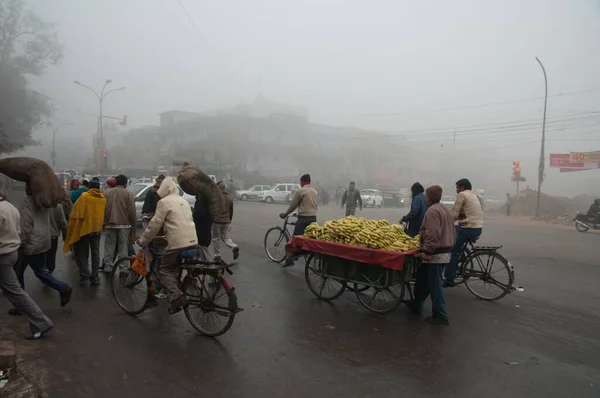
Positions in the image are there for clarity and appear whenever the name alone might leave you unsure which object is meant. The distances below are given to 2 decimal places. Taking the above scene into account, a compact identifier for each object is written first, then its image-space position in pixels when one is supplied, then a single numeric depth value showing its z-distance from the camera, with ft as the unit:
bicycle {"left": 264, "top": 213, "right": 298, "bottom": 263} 27.12
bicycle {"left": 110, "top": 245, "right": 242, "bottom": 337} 13.42
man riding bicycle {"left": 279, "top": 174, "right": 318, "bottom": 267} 25.05
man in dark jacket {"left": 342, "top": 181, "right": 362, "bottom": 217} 43.19
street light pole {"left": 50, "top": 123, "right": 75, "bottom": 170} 140.11
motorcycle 56.70
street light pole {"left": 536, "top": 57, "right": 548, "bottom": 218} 81.87
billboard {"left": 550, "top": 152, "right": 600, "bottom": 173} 96.89
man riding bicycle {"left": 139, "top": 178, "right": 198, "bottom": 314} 13.73
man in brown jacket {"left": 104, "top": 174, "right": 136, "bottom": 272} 21.07
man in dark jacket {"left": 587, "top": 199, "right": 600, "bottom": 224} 56.58
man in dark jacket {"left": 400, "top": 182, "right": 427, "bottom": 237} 21.83
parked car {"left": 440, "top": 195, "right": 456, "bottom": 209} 85.79
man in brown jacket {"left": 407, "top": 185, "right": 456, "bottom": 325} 15.56
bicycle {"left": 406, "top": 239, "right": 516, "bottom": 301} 19.12
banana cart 16.26
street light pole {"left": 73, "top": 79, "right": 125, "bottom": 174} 112.98
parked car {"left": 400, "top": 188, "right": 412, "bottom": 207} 126.72
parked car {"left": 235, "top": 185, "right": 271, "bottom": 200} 113.98
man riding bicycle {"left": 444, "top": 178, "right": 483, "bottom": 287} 19.83
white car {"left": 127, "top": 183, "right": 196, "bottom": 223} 43.62
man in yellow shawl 19.52
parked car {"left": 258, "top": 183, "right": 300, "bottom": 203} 108.79
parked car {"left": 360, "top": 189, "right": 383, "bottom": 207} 112.88
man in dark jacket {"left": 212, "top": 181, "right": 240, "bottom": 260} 24.27
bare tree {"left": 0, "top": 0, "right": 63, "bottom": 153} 98.68
